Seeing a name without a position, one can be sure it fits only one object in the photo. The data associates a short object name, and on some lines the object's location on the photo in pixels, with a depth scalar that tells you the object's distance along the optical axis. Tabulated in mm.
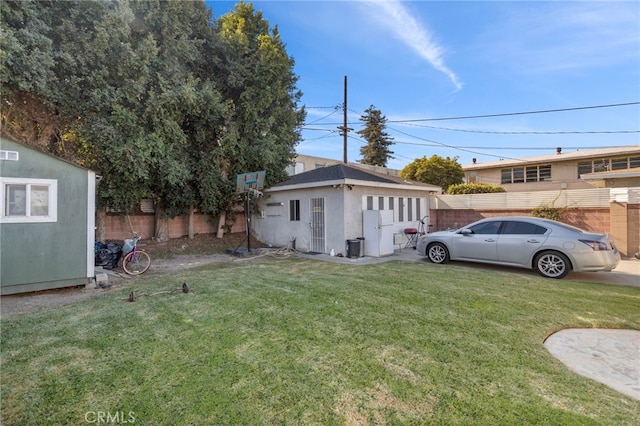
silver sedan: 6469
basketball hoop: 10469
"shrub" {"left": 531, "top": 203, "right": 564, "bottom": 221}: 10773
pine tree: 32094
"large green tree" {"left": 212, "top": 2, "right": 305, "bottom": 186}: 12445
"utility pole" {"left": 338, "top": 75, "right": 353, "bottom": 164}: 17266
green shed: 5195
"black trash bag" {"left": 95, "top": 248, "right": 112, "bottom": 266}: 7816
